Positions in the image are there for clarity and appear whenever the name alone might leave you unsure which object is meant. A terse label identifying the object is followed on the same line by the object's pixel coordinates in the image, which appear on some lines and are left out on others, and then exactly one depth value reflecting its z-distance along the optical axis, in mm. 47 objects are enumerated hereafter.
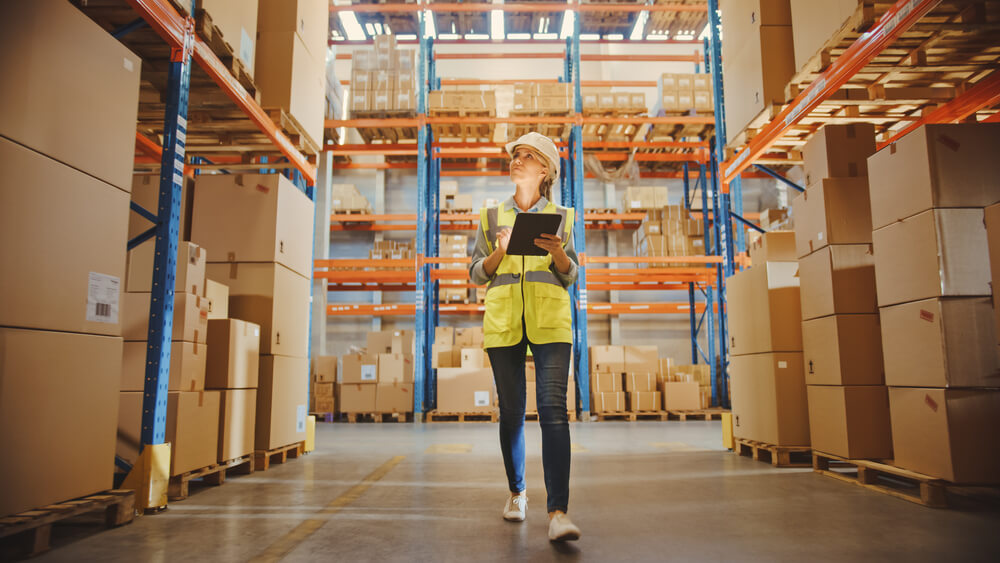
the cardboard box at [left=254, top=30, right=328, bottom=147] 5109
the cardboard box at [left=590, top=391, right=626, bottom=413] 10039
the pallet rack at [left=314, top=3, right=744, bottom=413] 10414
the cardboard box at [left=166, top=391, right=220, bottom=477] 3404
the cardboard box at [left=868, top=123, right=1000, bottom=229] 3186
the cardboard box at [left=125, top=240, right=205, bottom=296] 3658
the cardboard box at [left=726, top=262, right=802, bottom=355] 4715
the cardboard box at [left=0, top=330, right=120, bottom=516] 2248
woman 2396
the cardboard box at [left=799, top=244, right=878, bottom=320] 3953
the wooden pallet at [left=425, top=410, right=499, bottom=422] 9820
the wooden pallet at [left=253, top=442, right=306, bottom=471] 4598
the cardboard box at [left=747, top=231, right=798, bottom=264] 4863
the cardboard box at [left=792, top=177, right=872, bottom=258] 4027
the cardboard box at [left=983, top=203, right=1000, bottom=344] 2820
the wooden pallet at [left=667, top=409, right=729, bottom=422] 9889
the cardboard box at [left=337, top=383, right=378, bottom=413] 10211
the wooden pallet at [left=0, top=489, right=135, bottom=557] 2176
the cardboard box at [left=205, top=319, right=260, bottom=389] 4012
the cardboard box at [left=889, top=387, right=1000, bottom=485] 2986
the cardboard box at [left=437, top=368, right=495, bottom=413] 9758
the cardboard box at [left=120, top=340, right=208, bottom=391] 3467
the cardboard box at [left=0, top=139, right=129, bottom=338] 2260
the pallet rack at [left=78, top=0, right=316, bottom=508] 3188
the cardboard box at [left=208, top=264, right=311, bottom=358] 4723
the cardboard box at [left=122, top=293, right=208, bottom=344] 3568
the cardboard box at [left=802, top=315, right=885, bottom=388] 3879
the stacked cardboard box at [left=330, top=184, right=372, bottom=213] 12891
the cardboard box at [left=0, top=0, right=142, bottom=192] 2312
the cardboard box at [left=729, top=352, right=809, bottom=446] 4590
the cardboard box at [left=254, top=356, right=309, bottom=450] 4691
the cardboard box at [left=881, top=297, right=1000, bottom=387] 3049
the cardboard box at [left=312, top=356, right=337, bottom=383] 10938
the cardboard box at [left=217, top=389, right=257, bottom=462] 4008
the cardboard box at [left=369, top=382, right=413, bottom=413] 10211
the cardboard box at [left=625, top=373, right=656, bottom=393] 10086
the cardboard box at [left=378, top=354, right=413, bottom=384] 10312
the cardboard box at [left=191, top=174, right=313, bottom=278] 4703
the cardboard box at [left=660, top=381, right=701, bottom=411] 10047
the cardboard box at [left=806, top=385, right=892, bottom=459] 3785
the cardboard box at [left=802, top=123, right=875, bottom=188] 4148
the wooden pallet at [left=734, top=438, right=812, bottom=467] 4527
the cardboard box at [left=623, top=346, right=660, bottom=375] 10195
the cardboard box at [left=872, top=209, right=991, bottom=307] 3102
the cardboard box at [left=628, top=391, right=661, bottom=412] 10023
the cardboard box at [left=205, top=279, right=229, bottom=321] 4070
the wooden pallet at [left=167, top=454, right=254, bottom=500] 3420
